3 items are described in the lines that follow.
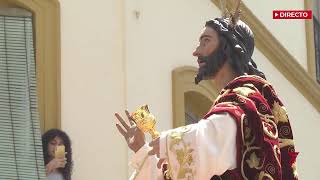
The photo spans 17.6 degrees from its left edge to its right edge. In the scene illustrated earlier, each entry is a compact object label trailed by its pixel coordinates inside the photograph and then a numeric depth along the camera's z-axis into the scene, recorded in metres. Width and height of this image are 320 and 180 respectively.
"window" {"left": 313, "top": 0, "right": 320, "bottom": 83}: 14.77
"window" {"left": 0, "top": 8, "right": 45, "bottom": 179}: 7.86
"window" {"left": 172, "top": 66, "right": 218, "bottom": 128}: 9.70
